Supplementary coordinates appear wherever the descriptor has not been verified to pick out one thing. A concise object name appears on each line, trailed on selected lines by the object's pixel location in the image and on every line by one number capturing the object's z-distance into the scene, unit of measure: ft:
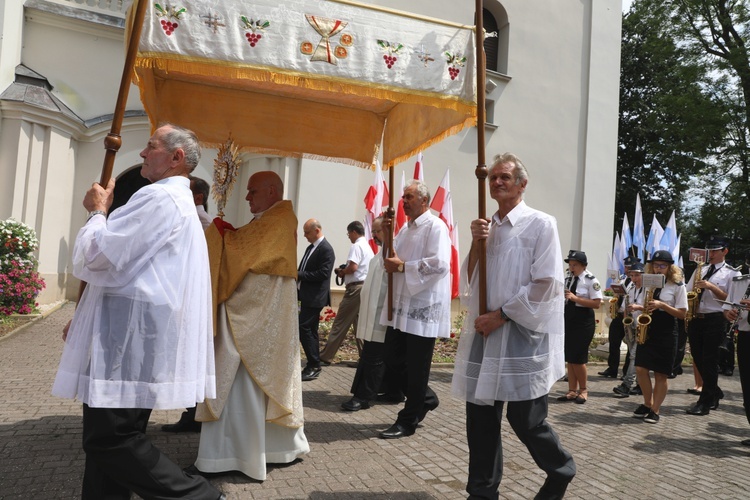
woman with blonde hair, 21.09
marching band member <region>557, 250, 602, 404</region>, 24.75
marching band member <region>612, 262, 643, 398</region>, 26.01
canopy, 11.39
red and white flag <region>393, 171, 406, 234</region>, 37.42
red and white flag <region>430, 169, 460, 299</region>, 39.86
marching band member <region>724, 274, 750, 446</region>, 19.42
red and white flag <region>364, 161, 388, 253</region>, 39.52
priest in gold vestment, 13.03
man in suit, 24.54
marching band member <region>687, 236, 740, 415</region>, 24.22
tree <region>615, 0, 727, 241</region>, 77.25
